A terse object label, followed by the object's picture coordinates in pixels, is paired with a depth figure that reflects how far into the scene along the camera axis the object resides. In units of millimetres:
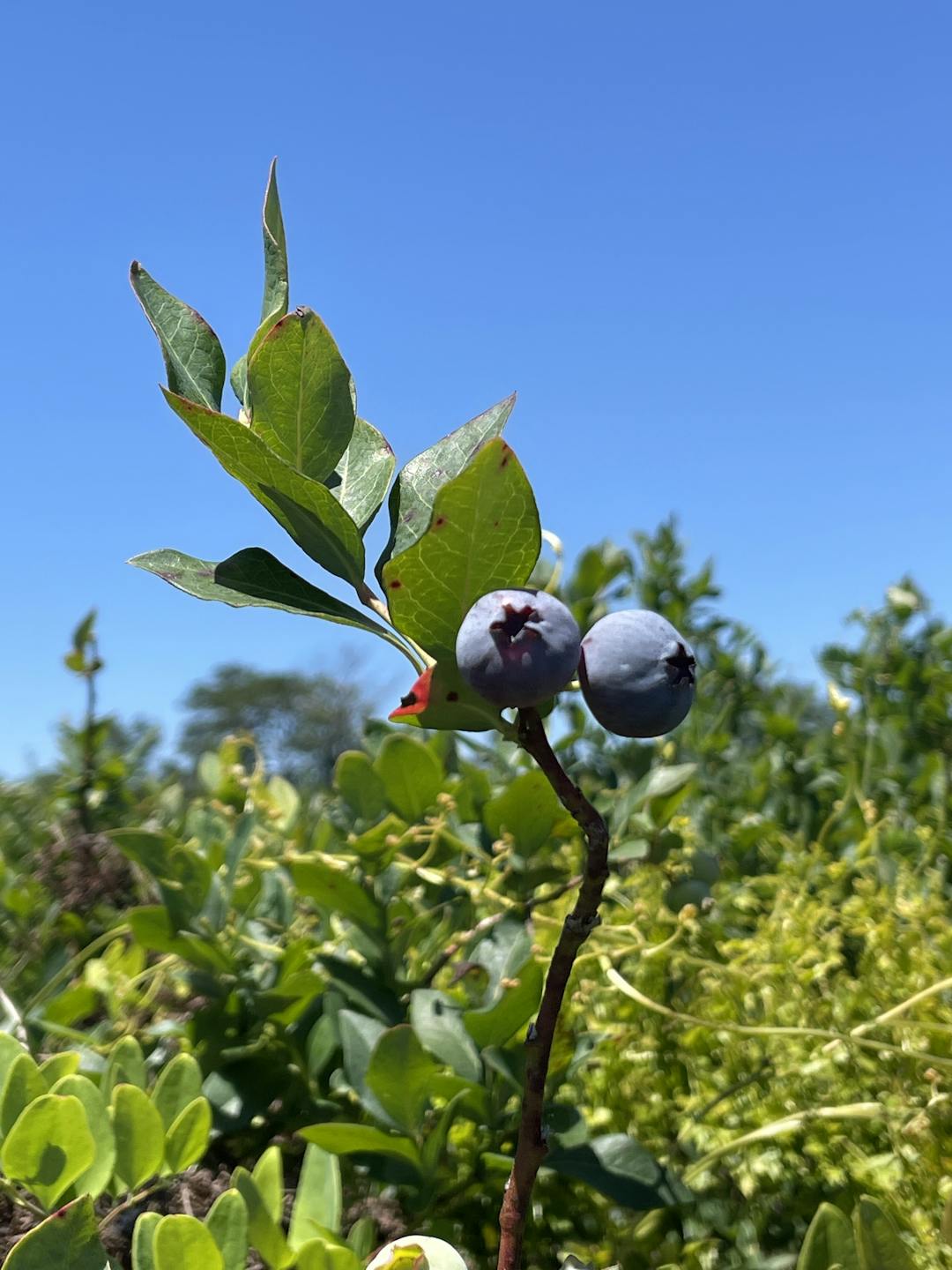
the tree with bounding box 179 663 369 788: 25157
